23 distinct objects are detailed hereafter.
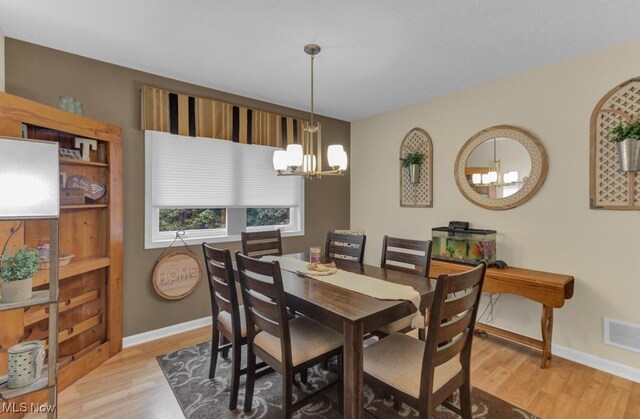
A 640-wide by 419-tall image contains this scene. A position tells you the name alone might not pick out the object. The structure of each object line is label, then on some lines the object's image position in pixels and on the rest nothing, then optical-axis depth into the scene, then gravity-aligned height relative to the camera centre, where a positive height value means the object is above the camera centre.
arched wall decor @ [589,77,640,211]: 2.28 +0.42
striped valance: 2.87 +0.95
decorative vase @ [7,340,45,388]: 1.48 -0.76
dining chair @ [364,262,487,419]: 1.35 -0.79
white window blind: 2.95 +0.38
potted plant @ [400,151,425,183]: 3.61 +0.55
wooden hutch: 2.00 -0.32
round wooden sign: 2.92 -0.64
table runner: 1.70 -0.48
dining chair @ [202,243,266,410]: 1.92 -0.60
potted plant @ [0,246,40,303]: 1.46 -0.31
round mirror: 2.78 +0.41
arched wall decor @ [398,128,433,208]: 3.59 +0.40
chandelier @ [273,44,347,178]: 2.28 +0.39
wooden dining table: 1.42 -0.51
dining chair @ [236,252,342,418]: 1.58 -0.77
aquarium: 2.88 -0.34
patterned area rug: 1.91 -1.26
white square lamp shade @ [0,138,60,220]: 1.41 +0.15
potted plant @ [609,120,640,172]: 2.16 +0.46
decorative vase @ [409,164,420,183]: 3.62 +0.44
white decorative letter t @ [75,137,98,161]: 2.42 +0.52
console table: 2.36 -0.65
